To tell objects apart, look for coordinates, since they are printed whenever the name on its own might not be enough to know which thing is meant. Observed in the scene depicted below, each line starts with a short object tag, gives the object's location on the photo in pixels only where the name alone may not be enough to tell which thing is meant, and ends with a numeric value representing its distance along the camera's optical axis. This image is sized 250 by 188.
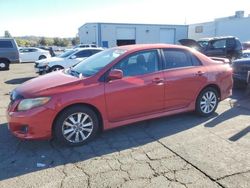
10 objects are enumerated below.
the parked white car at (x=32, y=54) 18.82
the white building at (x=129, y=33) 27.31
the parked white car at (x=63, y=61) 9.04
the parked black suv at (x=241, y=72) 6.20
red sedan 3.13
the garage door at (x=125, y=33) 28.15
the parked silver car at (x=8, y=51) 13.01
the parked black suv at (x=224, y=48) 10.65
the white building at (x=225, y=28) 25.65
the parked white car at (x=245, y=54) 9.51
